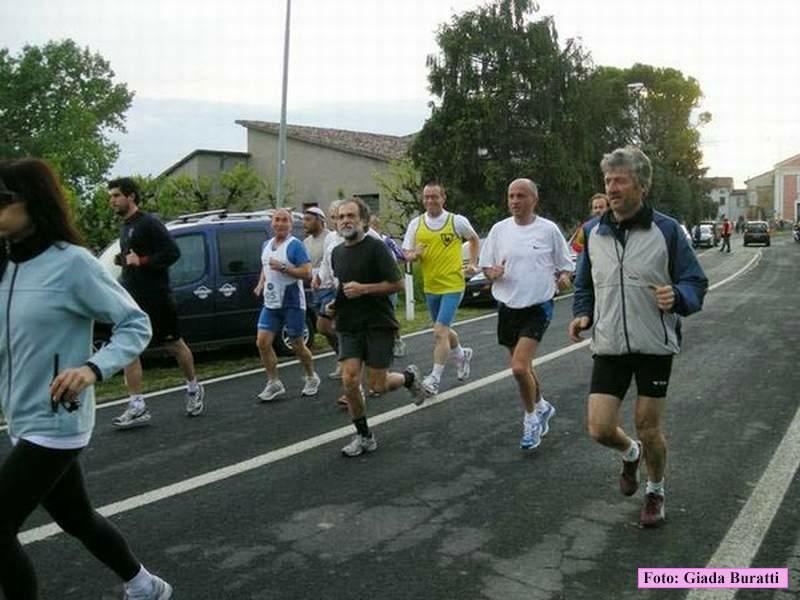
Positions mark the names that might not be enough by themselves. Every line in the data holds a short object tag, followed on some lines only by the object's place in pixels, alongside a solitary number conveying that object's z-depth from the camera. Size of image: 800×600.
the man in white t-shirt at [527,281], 6.34
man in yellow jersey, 8.25
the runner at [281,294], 8.20
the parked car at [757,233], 59.16
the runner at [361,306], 6.18
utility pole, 20.36
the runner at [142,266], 7.34
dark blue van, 10.91
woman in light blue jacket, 3.04
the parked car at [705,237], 56.13
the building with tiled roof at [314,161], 41.16
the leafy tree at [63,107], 61.53
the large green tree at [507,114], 36.44
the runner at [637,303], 4.46
